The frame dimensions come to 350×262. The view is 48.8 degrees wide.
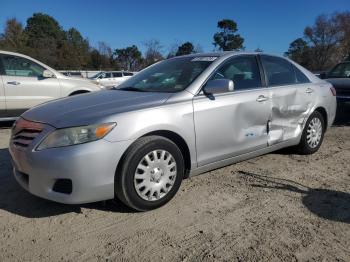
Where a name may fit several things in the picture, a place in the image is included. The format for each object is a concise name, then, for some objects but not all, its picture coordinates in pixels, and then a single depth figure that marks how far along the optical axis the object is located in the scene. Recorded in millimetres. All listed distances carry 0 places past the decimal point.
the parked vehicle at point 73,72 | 33253
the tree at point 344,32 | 66500
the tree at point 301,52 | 66188
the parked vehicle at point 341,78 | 8438
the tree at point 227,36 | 67312
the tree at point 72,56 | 57594
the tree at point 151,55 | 55756
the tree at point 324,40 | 65625
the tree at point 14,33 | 58762
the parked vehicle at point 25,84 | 7719
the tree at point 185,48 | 58538
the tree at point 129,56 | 68669
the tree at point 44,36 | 54562
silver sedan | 3203
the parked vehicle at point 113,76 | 30219
